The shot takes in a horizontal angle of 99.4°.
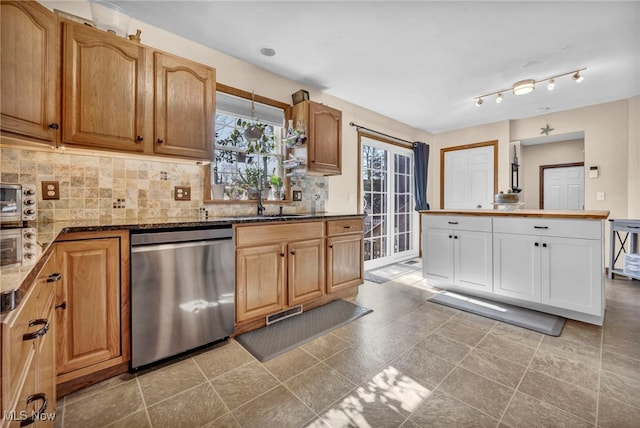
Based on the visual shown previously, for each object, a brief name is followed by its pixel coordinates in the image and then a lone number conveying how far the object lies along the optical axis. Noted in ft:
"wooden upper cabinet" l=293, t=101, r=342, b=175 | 9.98
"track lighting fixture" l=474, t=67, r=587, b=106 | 10.09
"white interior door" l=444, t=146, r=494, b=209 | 16.42
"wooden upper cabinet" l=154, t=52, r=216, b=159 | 6.63
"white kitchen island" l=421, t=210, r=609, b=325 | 7.59
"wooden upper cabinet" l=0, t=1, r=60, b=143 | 4.60
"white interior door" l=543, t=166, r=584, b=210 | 16.79
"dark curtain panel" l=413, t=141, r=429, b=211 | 17.02
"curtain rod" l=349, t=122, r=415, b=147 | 13.37
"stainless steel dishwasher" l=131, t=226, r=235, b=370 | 5.56
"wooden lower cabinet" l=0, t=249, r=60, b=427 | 2.03
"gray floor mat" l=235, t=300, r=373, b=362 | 6.66
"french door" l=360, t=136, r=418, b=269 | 14.58
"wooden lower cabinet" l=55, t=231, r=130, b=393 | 4.83
